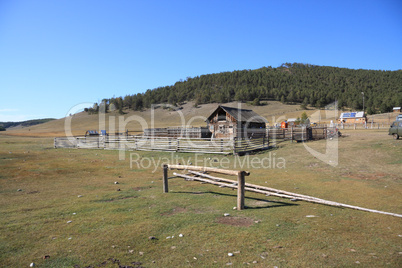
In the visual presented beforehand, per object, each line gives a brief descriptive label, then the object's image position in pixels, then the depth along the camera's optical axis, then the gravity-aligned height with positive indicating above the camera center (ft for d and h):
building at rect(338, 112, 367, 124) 257.55 +8.35
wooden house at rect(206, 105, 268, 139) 122.21 +1.82
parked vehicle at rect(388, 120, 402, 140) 66.71 -1.36
